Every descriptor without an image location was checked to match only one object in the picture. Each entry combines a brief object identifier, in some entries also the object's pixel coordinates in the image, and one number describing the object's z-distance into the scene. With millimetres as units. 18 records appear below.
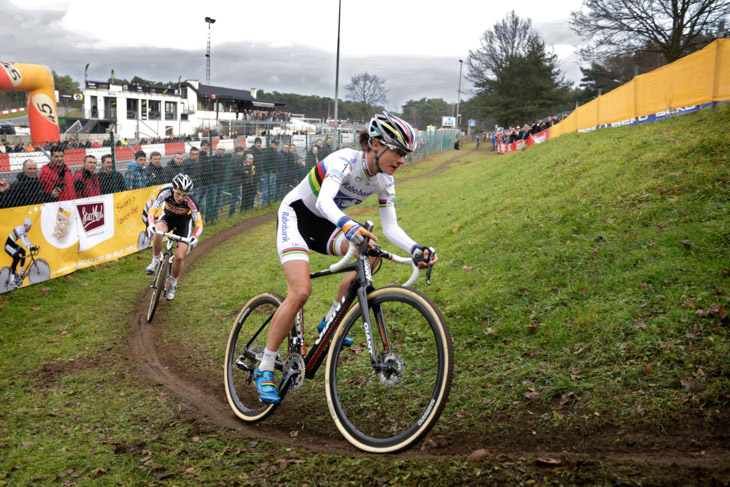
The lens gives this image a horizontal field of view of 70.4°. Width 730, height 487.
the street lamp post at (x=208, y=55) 60478
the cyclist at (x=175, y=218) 9281
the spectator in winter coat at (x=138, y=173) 13609
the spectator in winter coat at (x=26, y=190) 9758
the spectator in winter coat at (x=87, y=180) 11633
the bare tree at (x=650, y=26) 25375
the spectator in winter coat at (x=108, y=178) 12458
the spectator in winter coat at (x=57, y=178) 10664
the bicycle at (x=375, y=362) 3607
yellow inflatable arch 17672
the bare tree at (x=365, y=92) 75062
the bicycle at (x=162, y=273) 8836
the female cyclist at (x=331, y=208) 4359
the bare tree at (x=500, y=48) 63531
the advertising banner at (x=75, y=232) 9953
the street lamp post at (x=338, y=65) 31920
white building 51175
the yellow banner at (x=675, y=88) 11312
